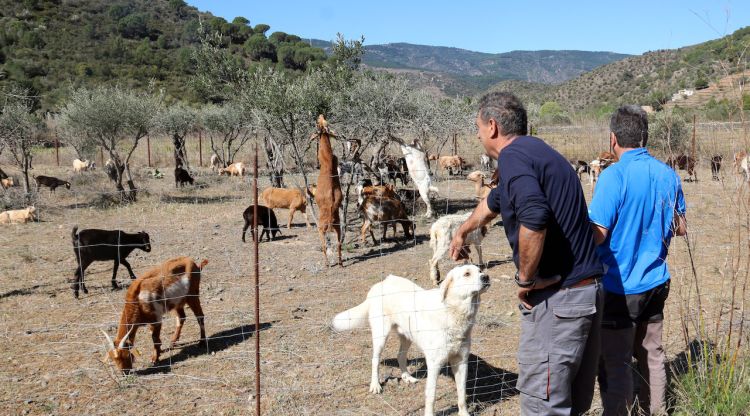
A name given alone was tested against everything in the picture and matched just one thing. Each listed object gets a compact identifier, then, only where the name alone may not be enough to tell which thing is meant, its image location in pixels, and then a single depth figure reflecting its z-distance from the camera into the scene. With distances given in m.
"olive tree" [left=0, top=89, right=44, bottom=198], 15.77
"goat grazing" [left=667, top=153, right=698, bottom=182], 17.38
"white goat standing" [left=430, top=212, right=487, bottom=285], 7.91
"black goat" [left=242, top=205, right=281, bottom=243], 10.89
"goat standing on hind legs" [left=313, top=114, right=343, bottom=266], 9.14
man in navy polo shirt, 2.40
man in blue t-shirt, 3.13
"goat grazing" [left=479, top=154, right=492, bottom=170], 23.56
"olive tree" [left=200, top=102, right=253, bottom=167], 25.70
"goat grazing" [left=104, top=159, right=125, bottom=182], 17.25
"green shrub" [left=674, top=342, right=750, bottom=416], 3.45
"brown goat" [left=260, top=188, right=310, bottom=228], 12.78
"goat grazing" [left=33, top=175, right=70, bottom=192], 17.07
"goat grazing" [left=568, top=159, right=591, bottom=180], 19.16
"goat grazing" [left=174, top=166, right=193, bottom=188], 19.02
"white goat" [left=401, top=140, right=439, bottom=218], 12.95
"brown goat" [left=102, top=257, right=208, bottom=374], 5.09
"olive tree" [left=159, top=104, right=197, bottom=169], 25.93
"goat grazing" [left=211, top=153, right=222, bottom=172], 26.83
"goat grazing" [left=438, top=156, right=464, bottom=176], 23.64
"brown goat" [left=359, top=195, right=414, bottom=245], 10.44
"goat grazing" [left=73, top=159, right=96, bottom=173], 23.20
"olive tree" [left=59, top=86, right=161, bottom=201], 16.17
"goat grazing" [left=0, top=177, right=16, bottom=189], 17.36
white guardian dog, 3.68
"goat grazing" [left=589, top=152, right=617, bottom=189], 13.86
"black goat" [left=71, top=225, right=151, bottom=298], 7.70
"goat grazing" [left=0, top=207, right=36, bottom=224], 12.91
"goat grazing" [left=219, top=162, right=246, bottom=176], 22.53
